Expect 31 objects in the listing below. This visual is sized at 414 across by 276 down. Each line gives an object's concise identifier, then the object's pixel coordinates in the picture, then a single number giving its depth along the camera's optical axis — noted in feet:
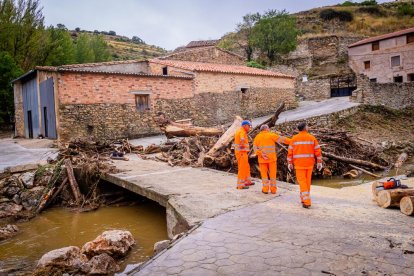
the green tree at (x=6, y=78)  77.74
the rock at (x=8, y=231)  23.03
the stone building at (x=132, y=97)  52.49
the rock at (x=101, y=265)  15.29
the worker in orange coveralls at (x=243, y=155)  23.53
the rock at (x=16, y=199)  29.84
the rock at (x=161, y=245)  14.91
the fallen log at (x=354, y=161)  38.37
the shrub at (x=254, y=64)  114.83
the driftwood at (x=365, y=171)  37.24
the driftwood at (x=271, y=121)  39.02
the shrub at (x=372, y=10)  164.96
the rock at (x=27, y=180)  31.30
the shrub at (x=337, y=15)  158.71
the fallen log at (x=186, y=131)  47.42
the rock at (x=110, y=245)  17.34
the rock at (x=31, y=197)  29.86
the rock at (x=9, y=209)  27.73
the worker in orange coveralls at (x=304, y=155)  19.22
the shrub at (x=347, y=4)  175.32
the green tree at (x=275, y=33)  115.65
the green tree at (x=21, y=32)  86.38
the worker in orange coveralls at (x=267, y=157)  21.97
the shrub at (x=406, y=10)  158.29
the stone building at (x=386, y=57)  106.93
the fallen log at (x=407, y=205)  16.66
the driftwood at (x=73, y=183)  30.60
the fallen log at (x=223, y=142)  35.91
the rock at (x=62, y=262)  15.29
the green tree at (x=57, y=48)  92.12
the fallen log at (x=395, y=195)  17.94
